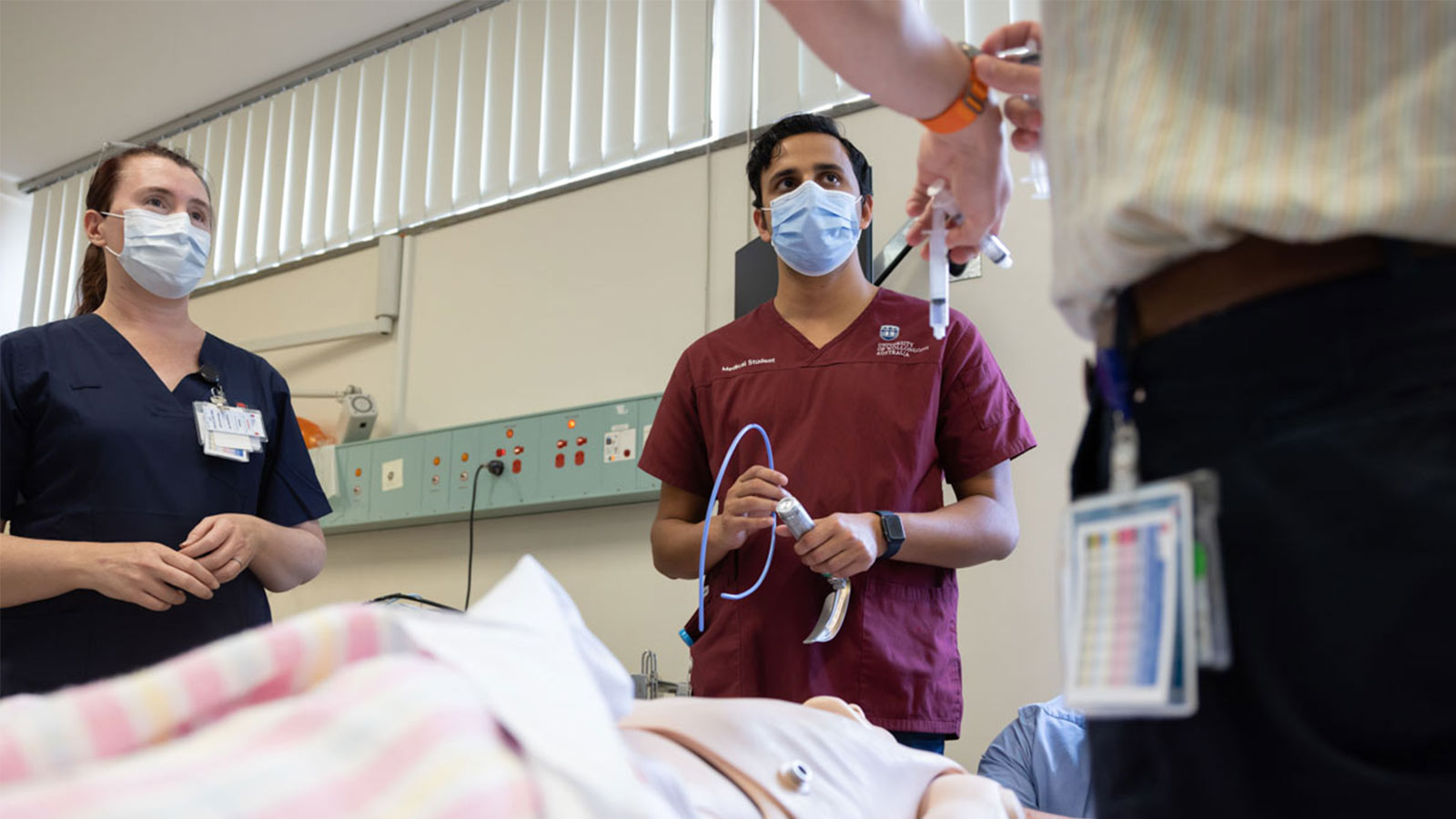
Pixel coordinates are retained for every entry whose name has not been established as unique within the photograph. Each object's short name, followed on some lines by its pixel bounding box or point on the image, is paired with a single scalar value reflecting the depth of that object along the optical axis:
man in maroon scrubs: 1.76
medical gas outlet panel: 3.39
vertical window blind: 3.63
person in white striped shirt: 0.60
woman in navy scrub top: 1.86
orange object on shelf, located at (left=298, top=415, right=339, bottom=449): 4.14
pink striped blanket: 0.51
